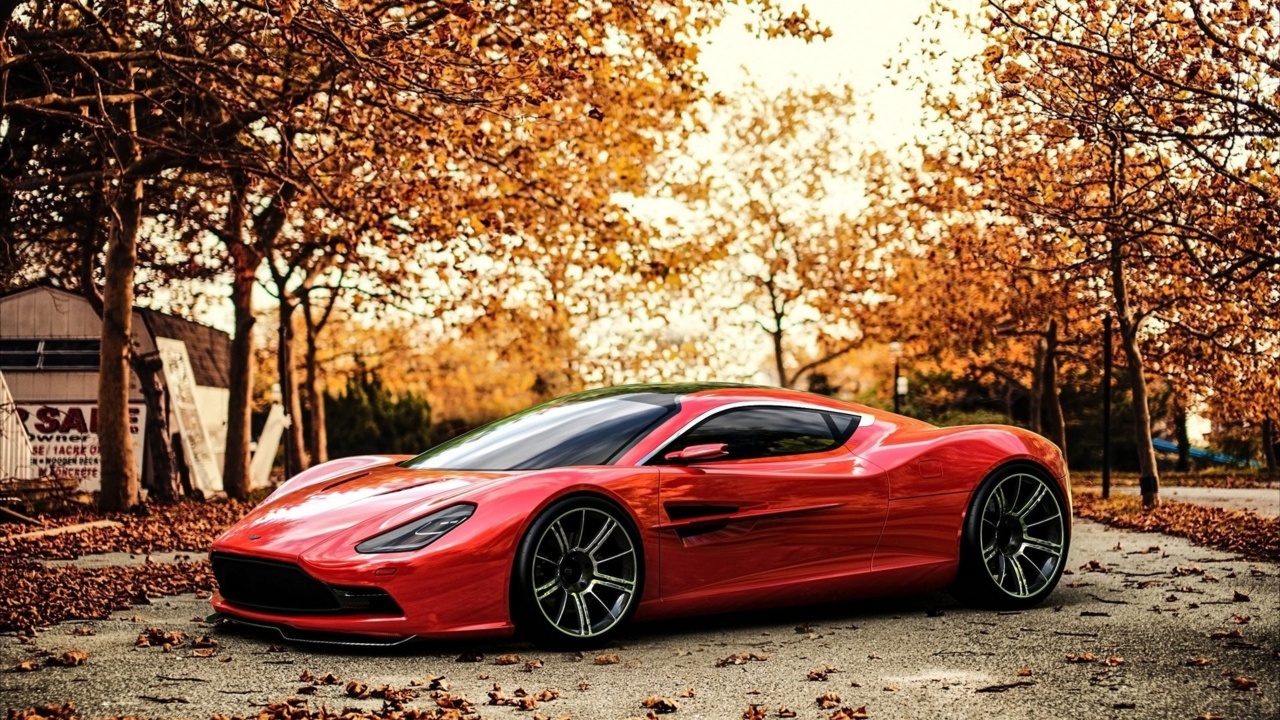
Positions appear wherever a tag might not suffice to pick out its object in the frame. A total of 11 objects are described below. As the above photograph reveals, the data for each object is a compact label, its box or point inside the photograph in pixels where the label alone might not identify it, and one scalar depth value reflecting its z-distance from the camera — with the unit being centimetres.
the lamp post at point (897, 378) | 3438
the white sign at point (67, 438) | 2372
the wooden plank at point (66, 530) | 1350
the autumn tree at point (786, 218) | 3784
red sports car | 660
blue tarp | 4612
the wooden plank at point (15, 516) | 1435
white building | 2384
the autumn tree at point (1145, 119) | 969
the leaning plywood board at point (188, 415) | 2386
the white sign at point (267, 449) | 3062
